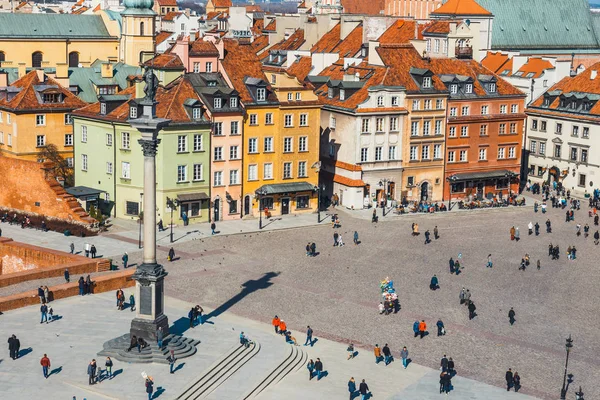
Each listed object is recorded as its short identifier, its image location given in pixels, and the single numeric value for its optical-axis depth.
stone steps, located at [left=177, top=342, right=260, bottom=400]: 51.38
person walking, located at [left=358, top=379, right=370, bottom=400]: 51.81
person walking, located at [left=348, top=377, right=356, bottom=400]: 52.00
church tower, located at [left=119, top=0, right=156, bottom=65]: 120.12
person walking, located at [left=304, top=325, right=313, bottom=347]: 59.19
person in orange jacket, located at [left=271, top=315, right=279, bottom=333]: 60.79
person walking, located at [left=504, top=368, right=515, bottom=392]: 54.19
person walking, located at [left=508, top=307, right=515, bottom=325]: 64.64
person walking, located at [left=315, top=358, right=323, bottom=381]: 54.56
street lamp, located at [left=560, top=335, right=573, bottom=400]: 53.62
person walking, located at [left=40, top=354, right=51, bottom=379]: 51.72
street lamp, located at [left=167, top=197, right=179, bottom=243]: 85.88
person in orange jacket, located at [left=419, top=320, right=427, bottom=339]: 61.52
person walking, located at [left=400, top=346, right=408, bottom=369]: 56.88
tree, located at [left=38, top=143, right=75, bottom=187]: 95.56
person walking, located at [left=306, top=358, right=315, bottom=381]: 54.59
